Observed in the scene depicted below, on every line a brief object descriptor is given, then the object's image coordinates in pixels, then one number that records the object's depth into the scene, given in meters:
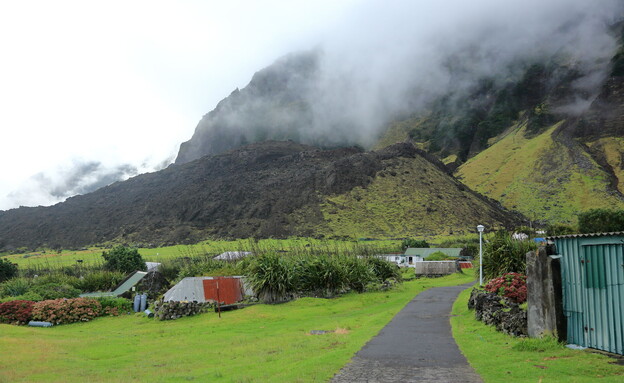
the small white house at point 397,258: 73.00
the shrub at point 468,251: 70.86
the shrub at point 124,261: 60.97
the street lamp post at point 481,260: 25.77
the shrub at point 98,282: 44.25
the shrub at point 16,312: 28.00
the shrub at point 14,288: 36.31
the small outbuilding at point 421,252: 70.61
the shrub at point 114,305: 31.94
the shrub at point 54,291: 34.81
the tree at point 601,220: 68.81
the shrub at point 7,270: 57.31
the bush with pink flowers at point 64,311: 28.39
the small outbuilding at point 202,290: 30.80
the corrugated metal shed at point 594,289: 10.94
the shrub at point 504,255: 23.72
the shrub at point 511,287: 17.36
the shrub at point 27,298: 31.30
